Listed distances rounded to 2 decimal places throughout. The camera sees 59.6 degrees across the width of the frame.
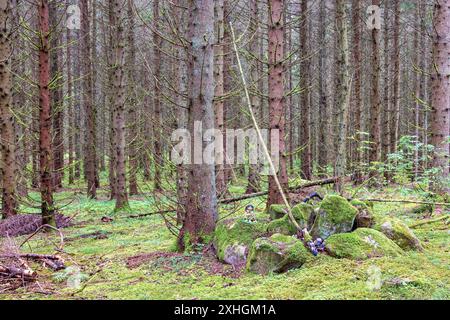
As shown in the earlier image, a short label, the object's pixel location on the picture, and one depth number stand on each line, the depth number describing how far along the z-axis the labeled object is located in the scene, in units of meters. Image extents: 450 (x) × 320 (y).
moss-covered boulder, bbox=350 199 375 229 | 5.52
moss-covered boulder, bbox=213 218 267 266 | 5.32
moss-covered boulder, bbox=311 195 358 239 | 5.36
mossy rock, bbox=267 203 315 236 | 5.54
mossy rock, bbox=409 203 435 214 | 7.89
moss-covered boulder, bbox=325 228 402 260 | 4.92
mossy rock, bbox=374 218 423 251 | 5.36
